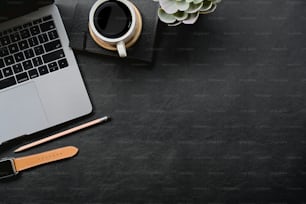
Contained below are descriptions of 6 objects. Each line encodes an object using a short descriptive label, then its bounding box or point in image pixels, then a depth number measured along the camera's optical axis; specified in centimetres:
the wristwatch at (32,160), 133
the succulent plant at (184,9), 123
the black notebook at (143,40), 131
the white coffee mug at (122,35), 126
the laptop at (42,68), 131
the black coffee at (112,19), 127
